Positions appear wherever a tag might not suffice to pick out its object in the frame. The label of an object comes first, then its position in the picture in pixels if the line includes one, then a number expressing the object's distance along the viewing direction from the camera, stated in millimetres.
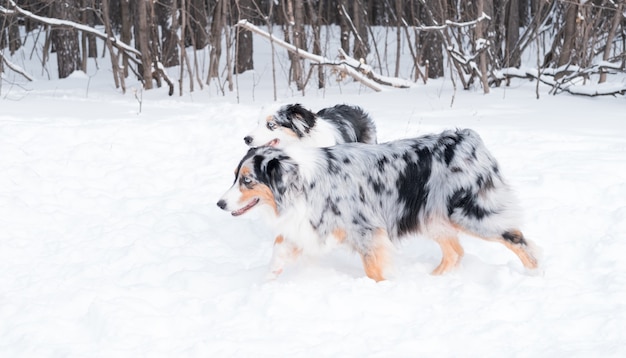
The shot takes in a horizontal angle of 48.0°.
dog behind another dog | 5852
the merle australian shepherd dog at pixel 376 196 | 4609
